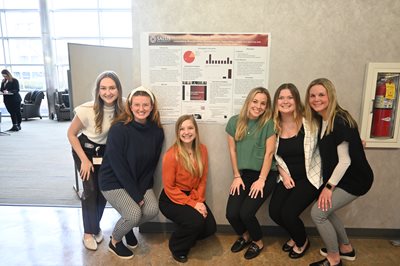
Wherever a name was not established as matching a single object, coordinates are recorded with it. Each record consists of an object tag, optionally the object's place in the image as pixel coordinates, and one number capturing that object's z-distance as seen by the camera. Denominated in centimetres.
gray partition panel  284
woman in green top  203
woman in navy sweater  200
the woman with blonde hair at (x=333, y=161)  184
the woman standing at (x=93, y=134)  206
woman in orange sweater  201
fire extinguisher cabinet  208
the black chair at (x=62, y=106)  871
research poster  211
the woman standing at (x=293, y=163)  197
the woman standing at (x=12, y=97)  650
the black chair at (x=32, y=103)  870
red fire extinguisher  213
